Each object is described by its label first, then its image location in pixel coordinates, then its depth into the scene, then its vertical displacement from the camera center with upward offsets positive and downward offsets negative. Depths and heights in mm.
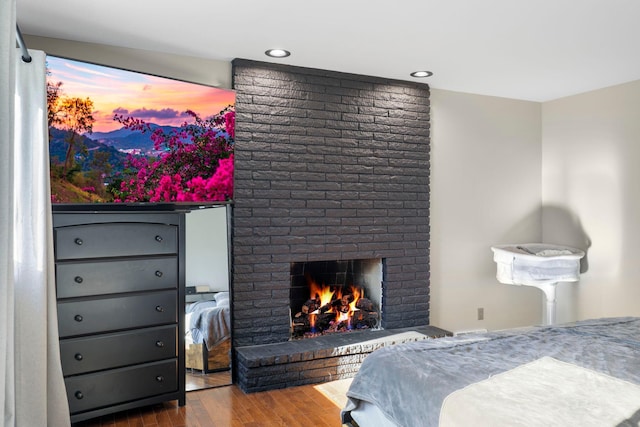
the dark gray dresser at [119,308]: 2793 -596
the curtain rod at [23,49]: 2221 +721
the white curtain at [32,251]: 2389 -218
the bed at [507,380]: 1663 -667
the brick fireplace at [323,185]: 3689 +156
